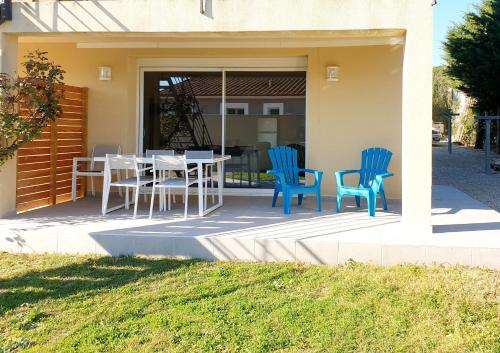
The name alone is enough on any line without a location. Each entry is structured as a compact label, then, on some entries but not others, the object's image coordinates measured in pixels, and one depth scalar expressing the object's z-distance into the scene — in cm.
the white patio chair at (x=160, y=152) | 782
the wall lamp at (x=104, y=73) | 894
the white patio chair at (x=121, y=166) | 660
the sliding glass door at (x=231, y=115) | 898
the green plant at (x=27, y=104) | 626
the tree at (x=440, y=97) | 3319
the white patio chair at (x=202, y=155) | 723
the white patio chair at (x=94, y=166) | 821
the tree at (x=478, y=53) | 1956
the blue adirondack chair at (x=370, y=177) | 682
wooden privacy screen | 716
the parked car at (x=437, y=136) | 2953
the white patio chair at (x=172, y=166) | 645
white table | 655
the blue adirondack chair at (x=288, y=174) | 703
